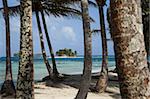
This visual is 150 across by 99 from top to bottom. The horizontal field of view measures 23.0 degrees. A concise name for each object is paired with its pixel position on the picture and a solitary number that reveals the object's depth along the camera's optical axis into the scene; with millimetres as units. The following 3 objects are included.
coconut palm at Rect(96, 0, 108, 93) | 14891
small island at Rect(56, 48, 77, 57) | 79456
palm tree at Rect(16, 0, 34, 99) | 8672
